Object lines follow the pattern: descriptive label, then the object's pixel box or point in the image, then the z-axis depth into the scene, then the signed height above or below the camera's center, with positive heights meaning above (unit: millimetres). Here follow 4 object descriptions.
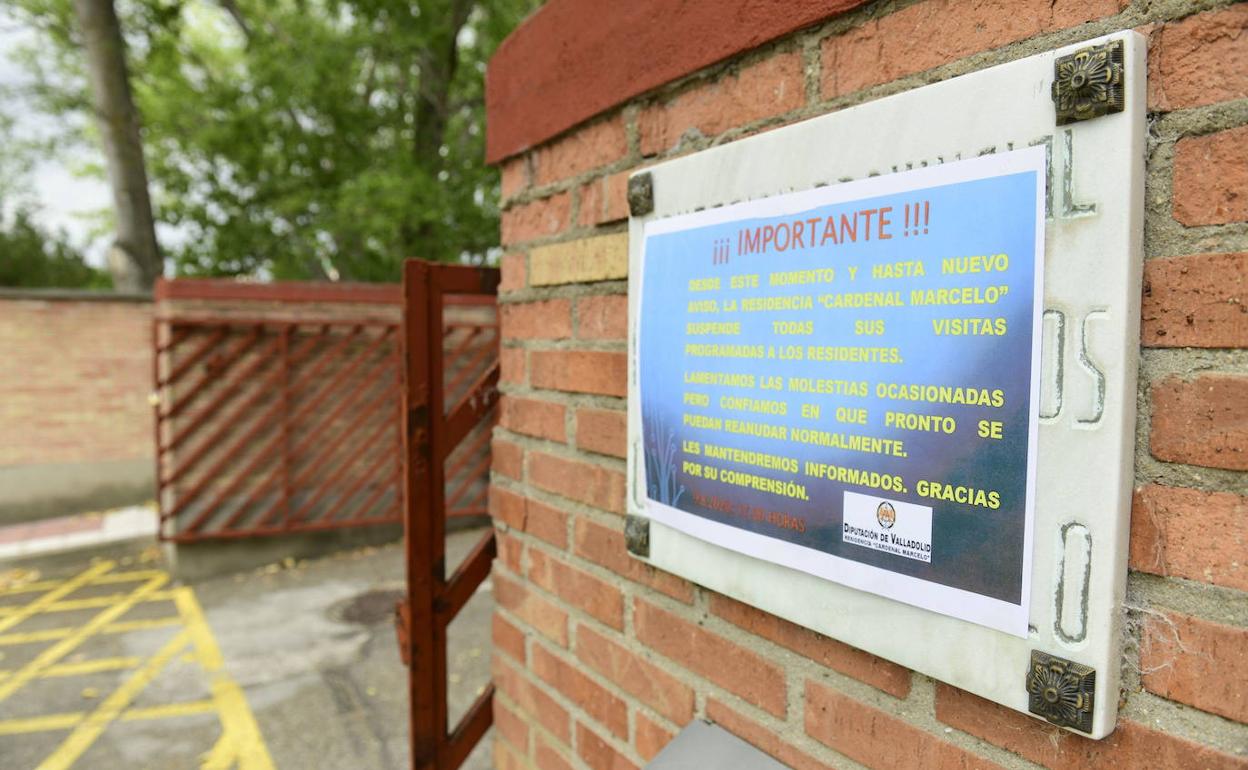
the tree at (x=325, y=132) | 9852 +3290
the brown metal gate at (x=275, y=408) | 5957 -469
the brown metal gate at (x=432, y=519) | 1707 -385
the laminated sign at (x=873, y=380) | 704 -25
